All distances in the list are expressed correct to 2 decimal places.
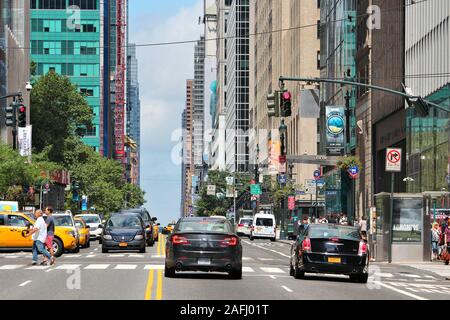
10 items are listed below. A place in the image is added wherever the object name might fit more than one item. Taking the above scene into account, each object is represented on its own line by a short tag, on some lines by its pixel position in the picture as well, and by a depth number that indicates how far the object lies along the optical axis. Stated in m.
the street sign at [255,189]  125.69
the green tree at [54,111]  108.12
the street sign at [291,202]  93.44
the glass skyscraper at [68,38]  165.00
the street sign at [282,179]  99.74
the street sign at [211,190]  166.88
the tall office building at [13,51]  98.81
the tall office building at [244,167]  198.38
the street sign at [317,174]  90.88
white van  82.88
